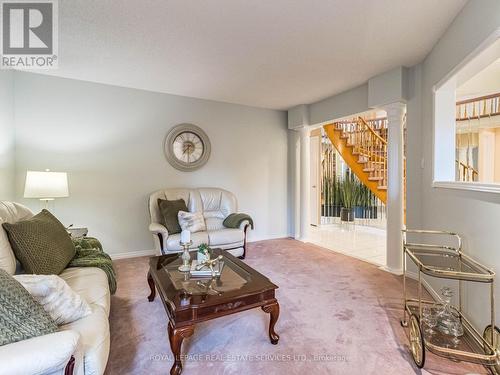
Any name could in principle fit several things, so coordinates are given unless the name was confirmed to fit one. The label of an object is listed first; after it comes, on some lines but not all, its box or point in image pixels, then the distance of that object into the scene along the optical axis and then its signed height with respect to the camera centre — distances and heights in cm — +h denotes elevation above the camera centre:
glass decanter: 176 -95
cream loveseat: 330 -50
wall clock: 408 +65
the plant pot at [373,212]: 620 -61
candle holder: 211 -61
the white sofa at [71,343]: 87 -64
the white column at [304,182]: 489 +9
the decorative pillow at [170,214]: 352 -37
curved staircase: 547 +87
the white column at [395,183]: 317 +4
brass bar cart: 149 -90
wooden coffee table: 154 -71
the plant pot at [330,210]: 664 -61
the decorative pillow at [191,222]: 356 -48
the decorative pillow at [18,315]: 95 -50
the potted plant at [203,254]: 220 -57
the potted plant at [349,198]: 611 -27
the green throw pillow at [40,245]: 169 -40
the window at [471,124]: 204 +87
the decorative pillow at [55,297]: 119 -52
